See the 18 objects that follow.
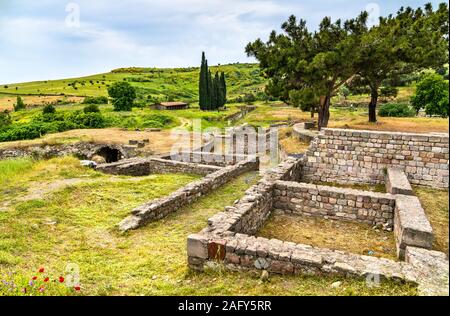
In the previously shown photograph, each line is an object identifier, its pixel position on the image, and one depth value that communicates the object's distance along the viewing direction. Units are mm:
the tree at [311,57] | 18281
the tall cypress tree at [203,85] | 58875
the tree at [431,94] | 35938
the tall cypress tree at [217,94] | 61250
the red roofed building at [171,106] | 61219
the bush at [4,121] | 41862
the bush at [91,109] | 48344
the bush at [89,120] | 43594
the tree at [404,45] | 18172
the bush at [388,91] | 27906
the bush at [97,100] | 66312
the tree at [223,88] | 65375
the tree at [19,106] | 64056
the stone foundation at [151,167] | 14352
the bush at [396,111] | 36844
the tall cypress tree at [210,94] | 59716
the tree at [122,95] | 56750
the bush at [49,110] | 49744
